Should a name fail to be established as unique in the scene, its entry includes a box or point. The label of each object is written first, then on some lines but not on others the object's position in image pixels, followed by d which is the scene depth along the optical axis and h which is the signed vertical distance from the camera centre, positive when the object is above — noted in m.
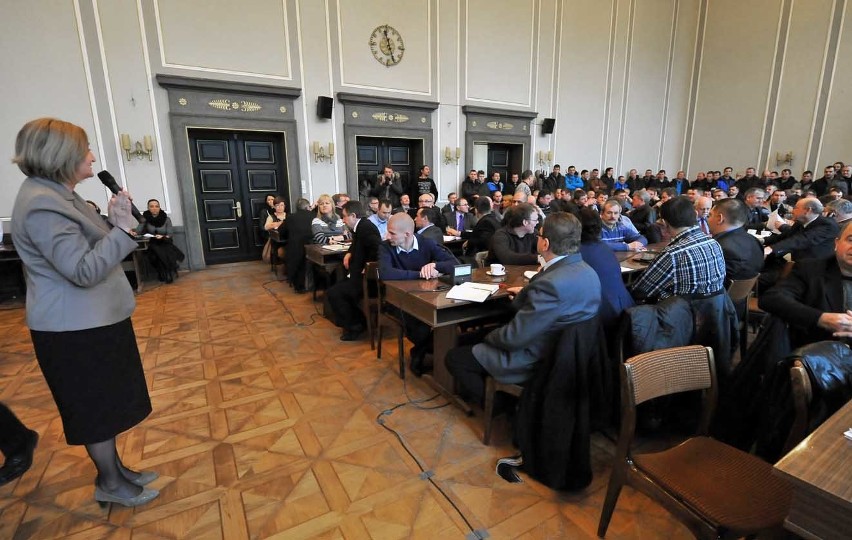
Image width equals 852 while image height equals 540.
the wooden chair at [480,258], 3.83 -0.69
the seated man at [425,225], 3.90 -0.40
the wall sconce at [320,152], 7.42 +0.55
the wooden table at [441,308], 2.38 -0.75
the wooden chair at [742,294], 2.85 -0.78
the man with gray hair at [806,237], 3.88 -0.55
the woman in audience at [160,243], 6.00 -0.83
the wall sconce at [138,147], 6.04 +0.55
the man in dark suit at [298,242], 5.38 -0.74
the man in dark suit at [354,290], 3.59 -0.96
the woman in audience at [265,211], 6.78 -0.45
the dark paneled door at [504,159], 10.08 +0.55
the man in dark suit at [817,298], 1.77 -0.54
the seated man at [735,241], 2.86 -0.42
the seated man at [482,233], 4.60 -0.56
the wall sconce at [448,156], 8.81 +0.55
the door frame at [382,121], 7.66 +1.17
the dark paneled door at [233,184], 6.97 +0.01
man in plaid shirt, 2.32 -0.47
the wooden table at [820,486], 0.87 -0.65
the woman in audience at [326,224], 5.07 -0.53
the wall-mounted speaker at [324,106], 7.21 +1.33
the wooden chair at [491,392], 2.05 -1.07
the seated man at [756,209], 5.57 -0.42
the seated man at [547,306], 1.83 -0.55
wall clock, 7.69 +2.54
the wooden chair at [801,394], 1.30 -0.67
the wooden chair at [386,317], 3.05 -1.03
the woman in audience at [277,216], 6.39 -0.52
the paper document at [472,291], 2.38 -0.65
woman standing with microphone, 1.42 -0.38
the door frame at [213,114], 6.34 +1.11
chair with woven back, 1.28 -1.00
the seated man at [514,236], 3.51 -0.47
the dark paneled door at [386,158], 8.18 +0.50
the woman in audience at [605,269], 2.32 -0.50
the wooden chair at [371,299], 3.31 -1.01
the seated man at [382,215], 4.64 -0.37
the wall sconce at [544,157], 10.26 +0.59
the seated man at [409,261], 2.98 -0.58
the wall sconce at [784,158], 10.43 +0.51
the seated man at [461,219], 6.50 -0.58
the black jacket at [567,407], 1.79 -0.99
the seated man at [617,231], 4.24 -0.53
